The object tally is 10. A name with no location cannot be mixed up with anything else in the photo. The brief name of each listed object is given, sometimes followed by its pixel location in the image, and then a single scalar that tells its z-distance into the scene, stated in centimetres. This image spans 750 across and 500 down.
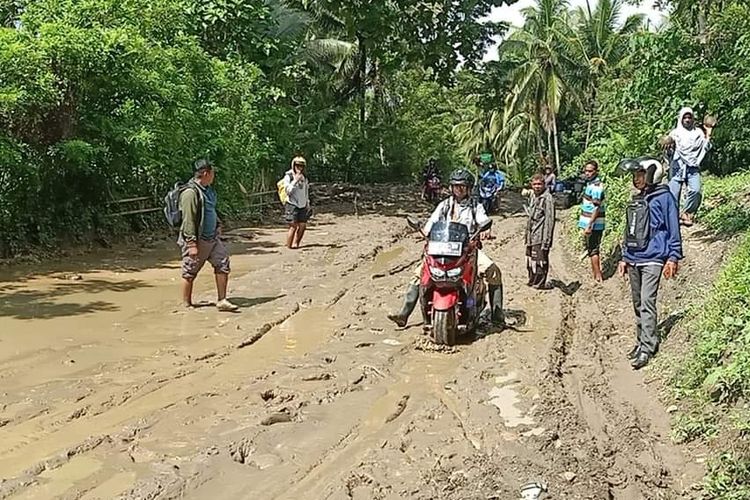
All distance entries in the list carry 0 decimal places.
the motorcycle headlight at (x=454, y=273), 834
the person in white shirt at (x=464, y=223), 898
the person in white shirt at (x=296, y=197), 1584
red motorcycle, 837
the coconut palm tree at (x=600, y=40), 3925
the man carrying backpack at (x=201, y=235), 1006
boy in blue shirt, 1173
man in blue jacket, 756
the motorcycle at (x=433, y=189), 2831
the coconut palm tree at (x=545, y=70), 4028
